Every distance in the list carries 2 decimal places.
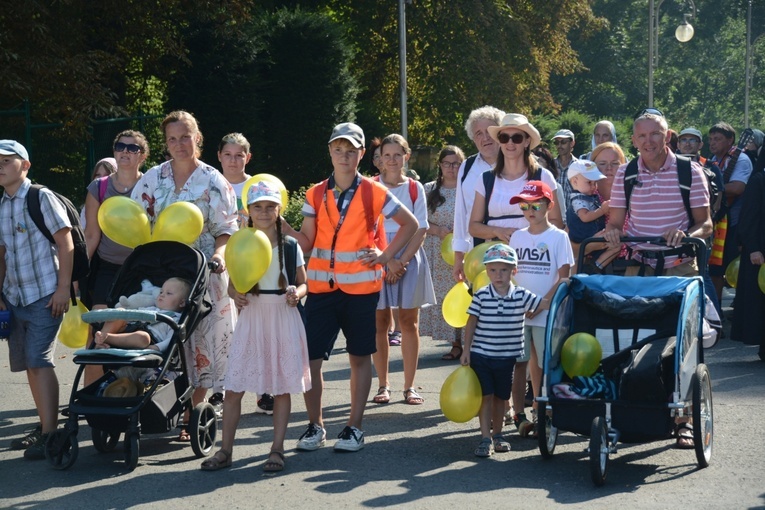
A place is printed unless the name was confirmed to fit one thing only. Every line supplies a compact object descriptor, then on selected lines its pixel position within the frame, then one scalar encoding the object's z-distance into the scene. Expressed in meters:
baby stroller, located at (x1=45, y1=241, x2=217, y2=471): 7.02
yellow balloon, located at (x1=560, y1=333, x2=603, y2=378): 6.99
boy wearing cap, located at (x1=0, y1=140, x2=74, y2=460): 7.64
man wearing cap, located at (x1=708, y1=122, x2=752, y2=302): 13.21
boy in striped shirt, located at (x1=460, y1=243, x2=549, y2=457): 7.34
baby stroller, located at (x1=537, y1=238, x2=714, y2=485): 6.62
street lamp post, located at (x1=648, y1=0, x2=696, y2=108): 40.06
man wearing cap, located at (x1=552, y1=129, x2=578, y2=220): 12.62
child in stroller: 7.29
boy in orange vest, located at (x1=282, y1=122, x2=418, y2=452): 7.53
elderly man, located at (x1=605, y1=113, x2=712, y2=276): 7.91
